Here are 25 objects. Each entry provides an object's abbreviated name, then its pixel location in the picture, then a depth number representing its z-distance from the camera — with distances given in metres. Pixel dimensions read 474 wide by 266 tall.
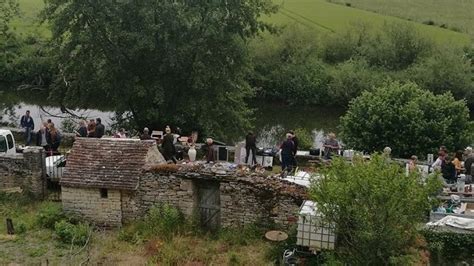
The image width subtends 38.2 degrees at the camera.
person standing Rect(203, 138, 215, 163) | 22.39
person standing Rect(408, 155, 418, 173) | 20.55
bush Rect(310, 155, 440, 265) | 15.57
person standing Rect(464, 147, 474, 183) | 21.30
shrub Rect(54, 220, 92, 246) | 19.34
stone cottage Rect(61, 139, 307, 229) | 19.47
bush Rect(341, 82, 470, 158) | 26.09
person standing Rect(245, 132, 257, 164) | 23.07
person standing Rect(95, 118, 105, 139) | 24.19
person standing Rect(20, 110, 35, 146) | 27.55
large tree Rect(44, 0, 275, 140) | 28.91
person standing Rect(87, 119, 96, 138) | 24.47
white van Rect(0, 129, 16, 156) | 23.36
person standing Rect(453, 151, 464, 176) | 21.53
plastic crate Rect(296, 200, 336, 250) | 16.89
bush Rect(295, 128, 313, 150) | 27.97
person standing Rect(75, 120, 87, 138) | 24.94
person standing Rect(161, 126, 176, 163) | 22.58
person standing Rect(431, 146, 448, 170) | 21.34
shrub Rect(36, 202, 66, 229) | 20.36
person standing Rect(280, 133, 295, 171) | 22.42
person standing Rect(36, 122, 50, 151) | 24.64
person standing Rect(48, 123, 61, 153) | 24.27
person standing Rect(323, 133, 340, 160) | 23.75
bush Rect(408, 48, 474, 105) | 45.59
